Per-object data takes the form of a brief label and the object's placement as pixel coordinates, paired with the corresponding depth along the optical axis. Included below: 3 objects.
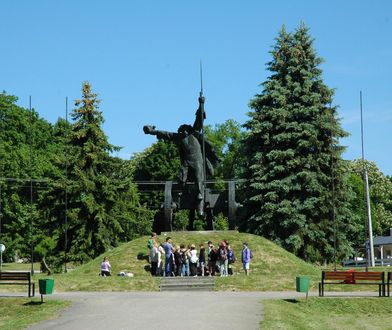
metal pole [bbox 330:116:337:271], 44.81
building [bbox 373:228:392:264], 84.69
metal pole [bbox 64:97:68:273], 35.79
